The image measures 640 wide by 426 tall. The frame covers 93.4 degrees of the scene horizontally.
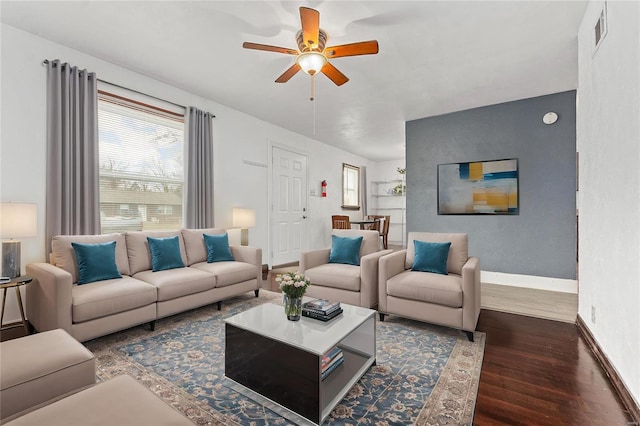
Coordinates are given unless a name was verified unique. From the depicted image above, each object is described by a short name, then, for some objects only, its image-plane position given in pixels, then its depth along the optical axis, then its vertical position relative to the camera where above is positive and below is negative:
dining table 6.79 -0.19
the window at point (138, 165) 3.44 +0.62
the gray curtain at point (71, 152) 2.94 +0.64
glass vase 2.04 -0.64
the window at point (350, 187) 7.98 +0.74
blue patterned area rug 1.63 -1.08
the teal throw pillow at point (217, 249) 3.64 -0.43
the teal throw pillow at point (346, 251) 3.56 -0.45
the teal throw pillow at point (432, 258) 3.00 -0.45
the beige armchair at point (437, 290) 2.54 -0.68
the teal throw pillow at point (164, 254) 3.18 -0.43
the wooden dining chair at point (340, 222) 6.86 -0.19
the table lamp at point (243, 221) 4.45 -0.11
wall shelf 9.16 +0.26
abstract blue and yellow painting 4.52 +0.41
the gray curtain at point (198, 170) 4.15 +0.61
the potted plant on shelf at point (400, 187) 8.68 +0.77
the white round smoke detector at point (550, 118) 4.19 +1.34
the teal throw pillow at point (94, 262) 2.66 -0.43
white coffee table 1.58 -0.86
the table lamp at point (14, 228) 2.38 -0.11
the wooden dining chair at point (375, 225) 7.51 -0.29
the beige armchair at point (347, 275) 3.06 -0.66
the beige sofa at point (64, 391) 0.97 -0.65
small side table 2.28 -0.54
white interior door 5.71 +0.17
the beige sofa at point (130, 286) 2.26 -0.65
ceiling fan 2.25 +1.34
